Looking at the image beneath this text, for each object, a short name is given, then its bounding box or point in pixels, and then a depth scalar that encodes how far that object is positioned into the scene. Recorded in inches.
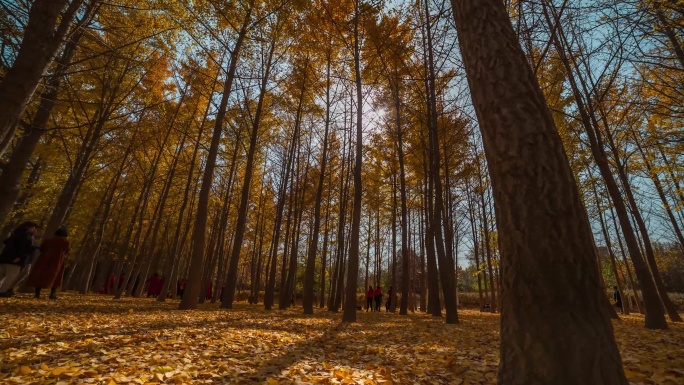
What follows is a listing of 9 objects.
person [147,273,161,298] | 682.8
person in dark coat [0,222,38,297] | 243.8
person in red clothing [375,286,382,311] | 645.9
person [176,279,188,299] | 742.5
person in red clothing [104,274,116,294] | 719.4
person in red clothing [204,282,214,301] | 689.0
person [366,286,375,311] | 672.4
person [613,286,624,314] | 752.5
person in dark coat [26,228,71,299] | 269.0
